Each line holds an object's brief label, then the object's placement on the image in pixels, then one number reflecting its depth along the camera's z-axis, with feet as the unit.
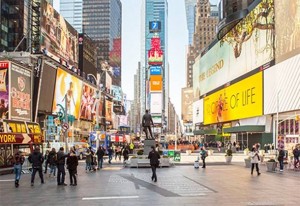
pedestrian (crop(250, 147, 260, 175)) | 74.26
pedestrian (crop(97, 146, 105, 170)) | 91.22
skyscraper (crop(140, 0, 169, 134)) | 339.72
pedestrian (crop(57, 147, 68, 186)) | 57.35
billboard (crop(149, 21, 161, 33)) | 408.43
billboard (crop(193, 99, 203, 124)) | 388.63
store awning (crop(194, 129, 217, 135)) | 334.72
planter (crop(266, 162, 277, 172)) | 80.37
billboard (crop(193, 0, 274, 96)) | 205.99
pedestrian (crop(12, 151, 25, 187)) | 57.47
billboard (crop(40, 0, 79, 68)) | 232.77
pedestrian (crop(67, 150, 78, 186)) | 56.46
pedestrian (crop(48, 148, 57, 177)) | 71.94
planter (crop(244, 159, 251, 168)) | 93.56
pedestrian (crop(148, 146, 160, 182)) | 60.31
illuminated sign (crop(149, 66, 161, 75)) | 339.39
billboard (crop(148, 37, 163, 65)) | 346.81
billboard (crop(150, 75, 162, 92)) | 336.49
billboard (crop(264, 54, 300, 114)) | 174.05
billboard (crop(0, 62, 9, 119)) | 156.47
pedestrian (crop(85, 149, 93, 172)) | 82.83
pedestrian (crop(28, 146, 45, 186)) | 57.22
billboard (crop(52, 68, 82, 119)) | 228.46
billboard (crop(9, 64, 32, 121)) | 164.21
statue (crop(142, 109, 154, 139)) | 93.96
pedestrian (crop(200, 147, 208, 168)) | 91.78
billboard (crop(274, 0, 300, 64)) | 173.89
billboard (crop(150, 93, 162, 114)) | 337.46
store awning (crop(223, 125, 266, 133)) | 214.56
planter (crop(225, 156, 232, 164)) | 109.75
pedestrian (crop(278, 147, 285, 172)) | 79.85
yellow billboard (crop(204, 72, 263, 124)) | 219.38
